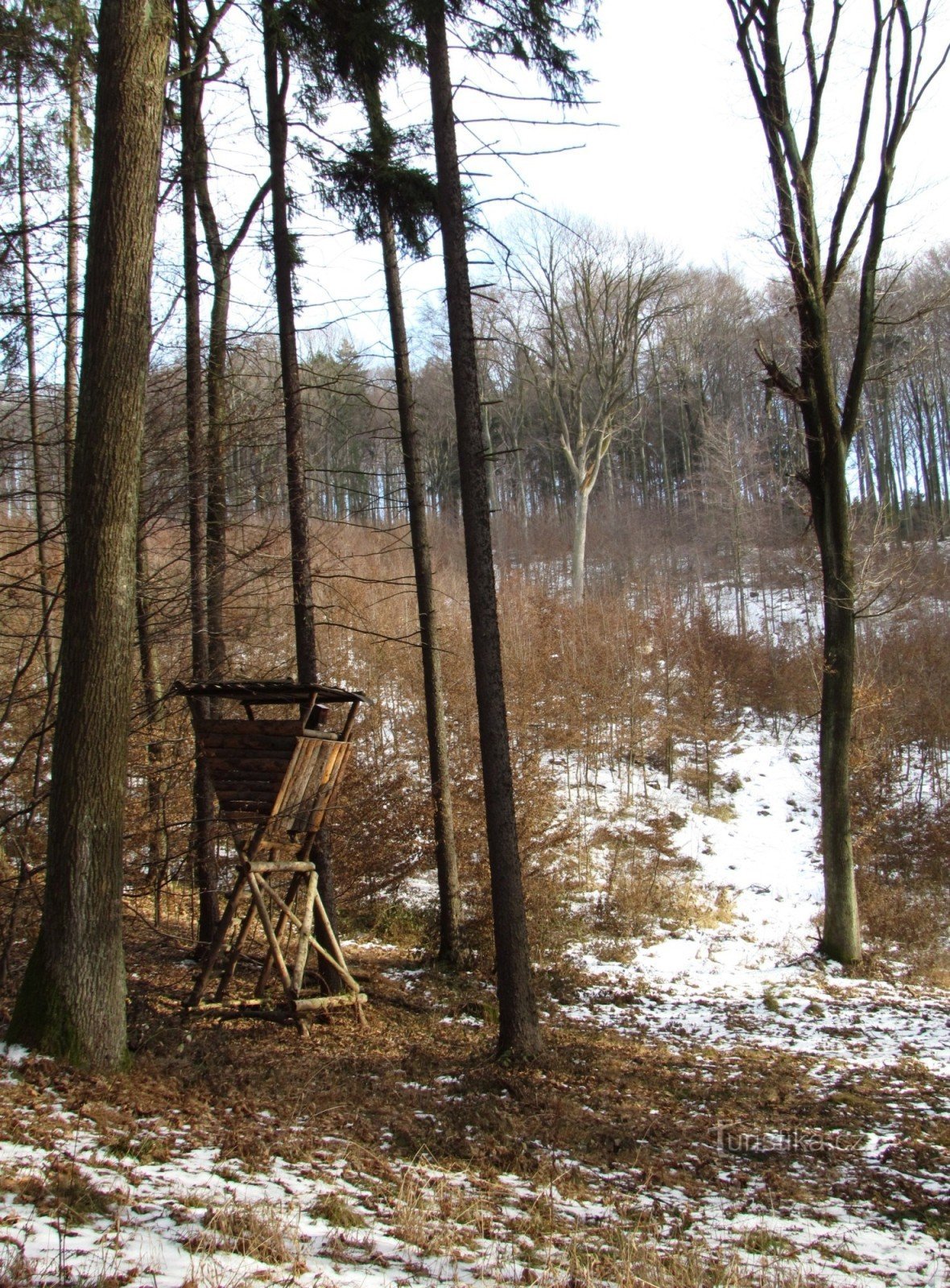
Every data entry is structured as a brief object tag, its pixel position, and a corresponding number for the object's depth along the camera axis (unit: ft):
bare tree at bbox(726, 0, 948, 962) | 36.91
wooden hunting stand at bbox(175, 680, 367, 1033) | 22.70
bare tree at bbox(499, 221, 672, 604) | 95.55
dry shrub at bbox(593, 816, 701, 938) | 45.37
